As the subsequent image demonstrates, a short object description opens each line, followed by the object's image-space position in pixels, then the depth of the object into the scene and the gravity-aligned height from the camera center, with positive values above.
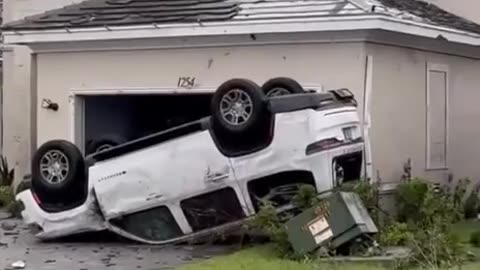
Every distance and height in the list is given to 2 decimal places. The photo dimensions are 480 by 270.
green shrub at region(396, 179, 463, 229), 14.34 -1.05
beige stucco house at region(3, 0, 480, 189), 15.45 +0.94
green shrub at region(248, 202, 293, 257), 12.88 -1.19
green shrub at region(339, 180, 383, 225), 13.71 -0.84
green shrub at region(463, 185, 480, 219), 17.95 -1.30
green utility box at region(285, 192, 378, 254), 12.47 -1.12
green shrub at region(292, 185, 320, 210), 13.40 -0.86
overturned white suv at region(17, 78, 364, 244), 13.79 -0.55
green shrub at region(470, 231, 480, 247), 13.97 -1.42
